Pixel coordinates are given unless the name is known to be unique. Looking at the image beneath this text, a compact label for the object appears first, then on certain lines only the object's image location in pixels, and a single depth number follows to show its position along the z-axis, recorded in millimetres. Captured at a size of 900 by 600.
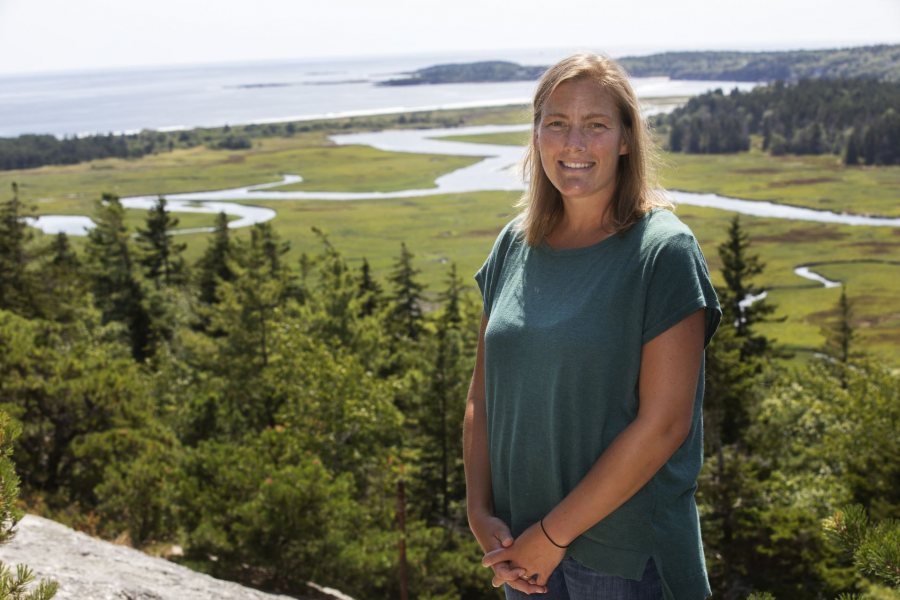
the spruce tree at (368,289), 44969
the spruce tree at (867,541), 2670
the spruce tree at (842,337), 39791
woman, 2820
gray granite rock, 6098
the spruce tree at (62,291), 34438
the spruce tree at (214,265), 49781
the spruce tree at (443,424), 26656
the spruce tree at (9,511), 3143
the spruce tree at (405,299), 45562
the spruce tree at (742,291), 40291
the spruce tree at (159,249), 52406
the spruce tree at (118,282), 46281
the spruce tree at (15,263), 31875
